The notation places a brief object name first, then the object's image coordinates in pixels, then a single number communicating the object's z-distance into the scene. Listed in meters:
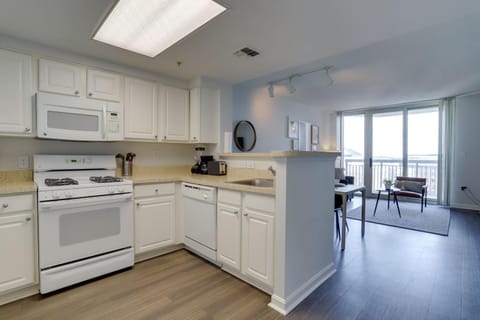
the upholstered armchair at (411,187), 4.60
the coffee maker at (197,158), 3.33
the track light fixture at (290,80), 3.40
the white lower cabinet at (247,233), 1.89
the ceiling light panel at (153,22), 1.61
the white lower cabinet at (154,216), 2.50
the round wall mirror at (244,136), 4.30
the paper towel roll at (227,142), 3.45
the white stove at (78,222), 1.95
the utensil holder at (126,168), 2.88
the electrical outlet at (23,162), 2.34
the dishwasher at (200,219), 2.37
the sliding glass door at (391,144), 5.53
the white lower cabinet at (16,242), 1.82
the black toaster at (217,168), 3.12
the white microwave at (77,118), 2.22
